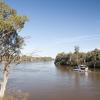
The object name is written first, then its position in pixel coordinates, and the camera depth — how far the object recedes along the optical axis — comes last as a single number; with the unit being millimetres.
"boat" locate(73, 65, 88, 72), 38946
